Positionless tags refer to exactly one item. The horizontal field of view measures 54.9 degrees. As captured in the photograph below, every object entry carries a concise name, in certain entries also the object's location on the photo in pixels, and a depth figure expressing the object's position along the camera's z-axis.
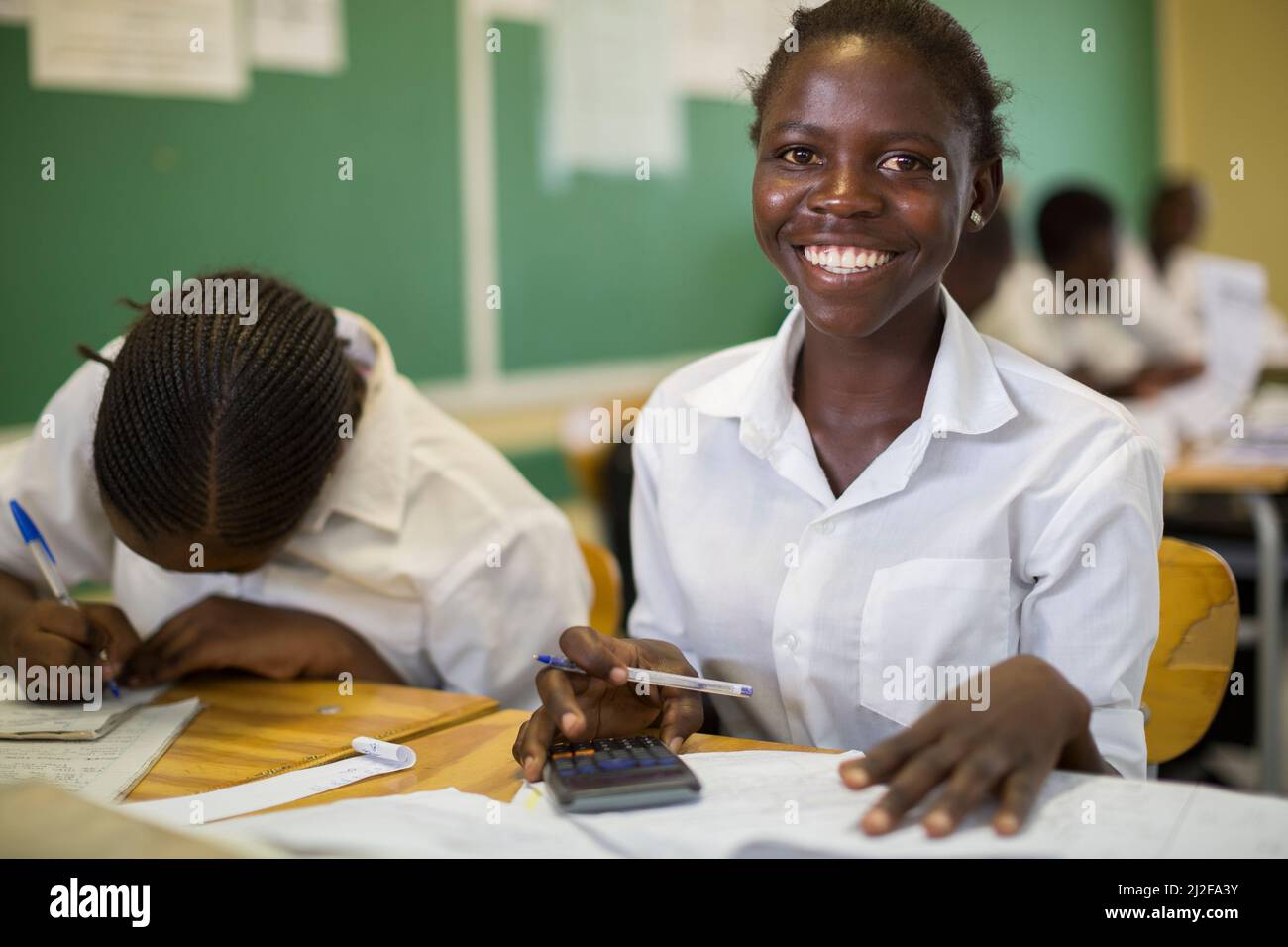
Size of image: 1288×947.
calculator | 0.91
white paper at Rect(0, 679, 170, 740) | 1.18
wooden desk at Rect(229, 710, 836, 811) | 1.01
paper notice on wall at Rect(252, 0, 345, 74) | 2.98
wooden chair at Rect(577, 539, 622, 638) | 1.64
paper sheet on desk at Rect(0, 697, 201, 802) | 1.06
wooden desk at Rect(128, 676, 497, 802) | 1.09
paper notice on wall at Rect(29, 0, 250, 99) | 2.57
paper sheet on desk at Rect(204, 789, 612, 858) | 0.84
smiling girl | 1.10
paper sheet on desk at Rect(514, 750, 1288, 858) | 0.80
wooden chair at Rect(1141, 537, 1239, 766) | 1.26
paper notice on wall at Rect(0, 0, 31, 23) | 2.48
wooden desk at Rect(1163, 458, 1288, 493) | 2.59
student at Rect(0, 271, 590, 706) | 1.18
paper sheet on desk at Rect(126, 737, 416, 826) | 0.95
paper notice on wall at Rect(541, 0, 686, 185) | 3.95
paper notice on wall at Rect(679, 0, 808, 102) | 4.41
